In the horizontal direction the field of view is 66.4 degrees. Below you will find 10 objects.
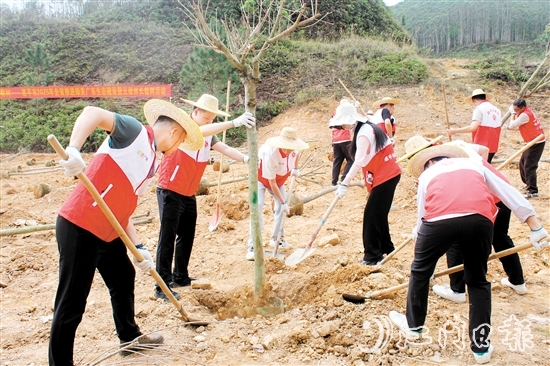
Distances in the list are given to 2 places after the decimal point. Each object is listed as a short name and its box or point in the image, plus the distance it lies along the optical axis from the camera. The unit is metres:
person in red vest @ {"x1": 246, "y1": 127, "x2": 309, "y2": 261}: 4.62
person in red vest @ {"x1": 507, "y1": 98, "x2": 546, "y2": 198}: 6.49
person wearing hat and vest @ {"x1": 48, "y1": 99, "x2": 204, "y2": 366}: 2.39
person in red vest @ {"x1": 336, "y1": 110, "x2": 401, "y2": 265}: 4.08
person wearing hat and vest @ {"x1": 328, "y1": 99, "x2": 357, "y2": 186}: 7.61
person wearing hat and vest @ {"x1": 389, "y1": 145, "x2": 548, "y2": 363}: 2.50
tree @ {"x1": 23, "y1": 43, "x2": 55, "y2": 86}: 15.74
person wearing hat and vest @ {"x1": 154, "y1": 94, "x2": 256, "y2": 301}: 3.82
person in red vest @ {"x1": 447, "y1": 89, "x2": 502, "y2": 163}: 6.18
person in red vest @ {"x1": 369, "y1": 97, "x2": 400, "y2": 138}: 6.52
